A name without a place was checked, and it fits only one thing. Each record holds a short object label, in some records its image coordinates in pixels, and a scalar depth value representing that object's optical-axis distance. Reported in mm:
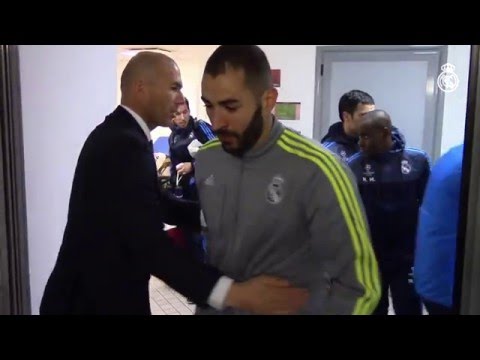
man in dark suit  1037
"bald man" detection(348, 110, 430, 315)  1600
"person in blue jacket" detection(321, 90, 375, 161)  1681
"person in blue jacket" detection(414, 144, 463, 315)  1172
